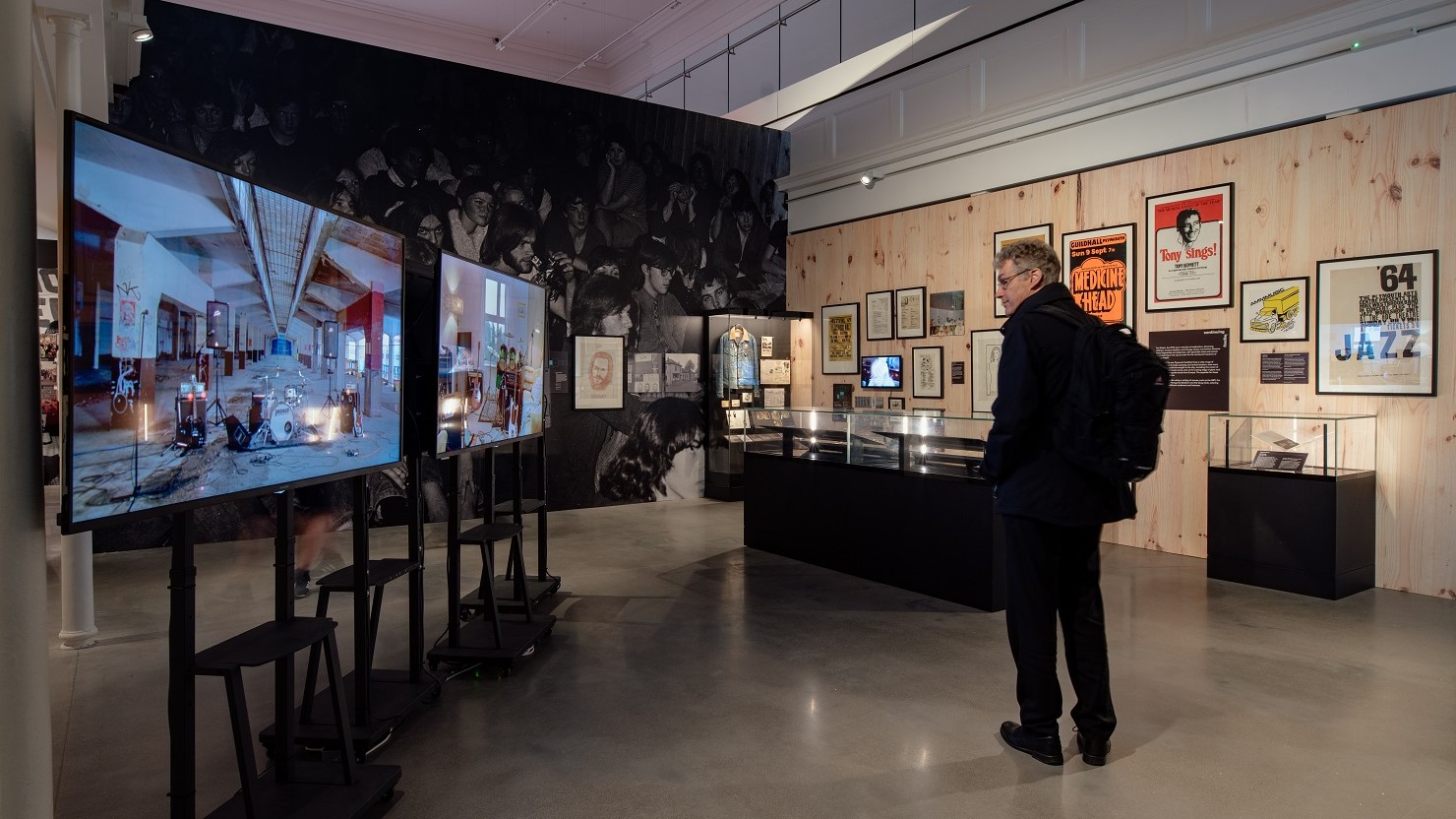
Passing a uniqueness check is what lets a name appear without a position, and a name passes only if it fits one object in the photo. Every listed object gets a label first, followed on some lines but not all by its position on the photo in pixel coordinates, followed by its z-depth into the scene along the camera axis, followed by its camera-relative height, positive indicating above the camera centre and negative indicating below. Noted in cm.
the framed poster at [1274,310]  612 +64
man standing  301 -51
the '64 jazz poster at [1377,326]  552 +48
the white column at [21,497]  162 -20
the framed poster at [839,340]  1011 +69
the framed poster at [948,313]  872 +87
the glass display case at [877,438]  531 -31
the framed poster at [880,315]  956 +93
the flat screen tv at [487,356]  377 +20
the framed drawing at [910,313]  919 +92
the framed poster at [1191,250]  659 +119
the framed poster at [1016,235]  782 +154
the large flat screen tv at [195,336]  176 +15
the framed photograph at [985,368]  841 +28
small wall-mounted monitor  951 +27
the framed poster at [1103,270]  723 +112
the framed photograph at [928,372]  899 +25
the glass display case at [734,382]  998 +16
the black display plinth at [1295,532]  542 -92
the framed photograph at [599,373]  918 +25
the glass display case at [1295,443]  553 -33
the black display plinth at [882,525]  522 -93
